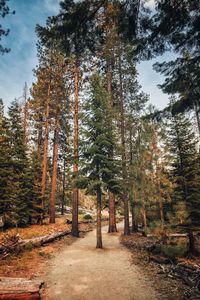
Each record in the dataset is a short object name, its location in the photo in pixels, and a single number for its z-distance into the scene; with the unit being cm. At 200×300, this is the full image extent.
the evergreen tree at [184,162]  1321
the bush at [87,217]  3221
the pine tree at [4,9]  533
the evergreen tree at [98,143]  1322
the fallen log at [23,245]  947
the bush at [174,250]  1005
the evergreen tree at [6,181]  1645
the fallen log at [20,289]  512
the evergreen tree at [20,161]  1886
